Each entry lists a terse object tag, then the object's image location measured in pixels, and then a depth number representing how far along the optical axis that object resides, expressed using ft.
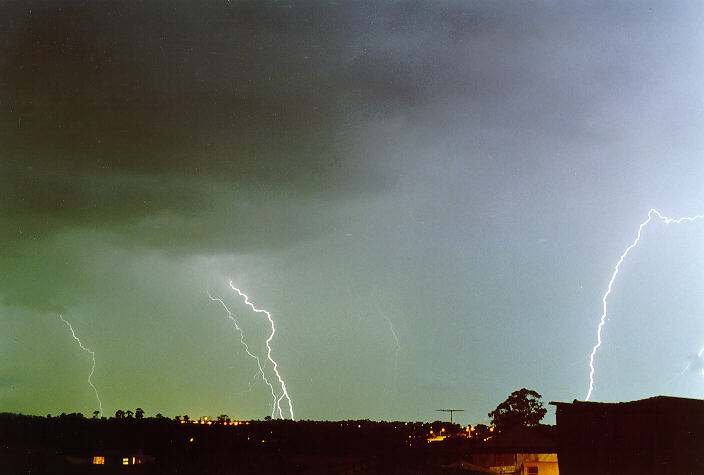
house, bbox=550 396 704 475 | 56.54
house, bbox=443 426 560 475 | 85.92
